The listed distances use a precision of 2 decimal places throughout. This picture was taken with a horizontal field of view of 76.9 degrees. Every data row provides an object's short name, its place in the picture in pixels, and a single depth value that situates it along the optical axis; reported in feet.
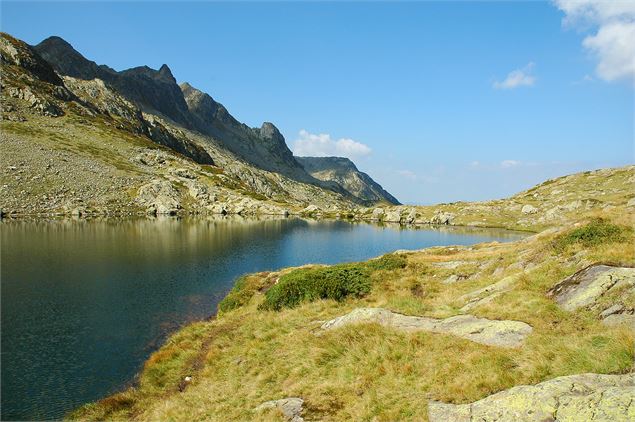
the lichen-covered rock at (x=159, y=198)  465.06
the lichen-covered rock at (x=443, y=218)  526.98
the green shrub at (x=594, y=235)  75.15
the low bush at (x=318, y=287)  104.38
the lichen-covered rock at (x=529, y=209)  485.89
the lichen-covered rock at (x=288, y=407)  47.47
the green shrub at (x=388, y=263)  120.16
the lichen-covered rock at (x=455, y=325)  50.70
